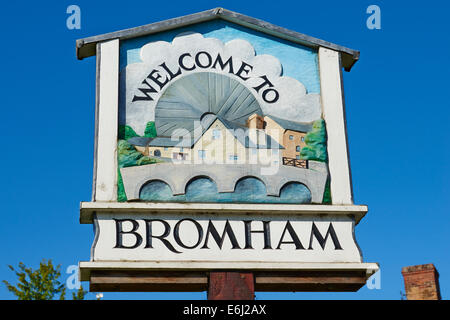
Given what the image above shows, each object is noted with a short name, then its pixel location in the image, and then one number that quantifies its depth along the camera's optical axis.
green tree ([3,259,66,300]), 19.17
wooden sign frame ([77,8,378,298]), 9.13
